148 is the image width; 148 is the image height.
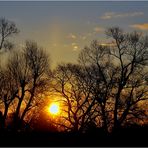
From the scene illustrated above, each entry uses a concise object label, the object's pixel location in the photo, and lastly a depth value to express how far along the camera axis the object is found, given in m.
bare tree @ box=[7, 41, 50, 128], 46.41
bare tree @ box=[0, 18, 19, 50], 44.62
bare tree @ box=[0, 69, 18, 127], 46.81
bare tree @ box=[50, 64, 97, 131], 47.12
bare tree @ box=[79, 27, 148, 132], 44.00
